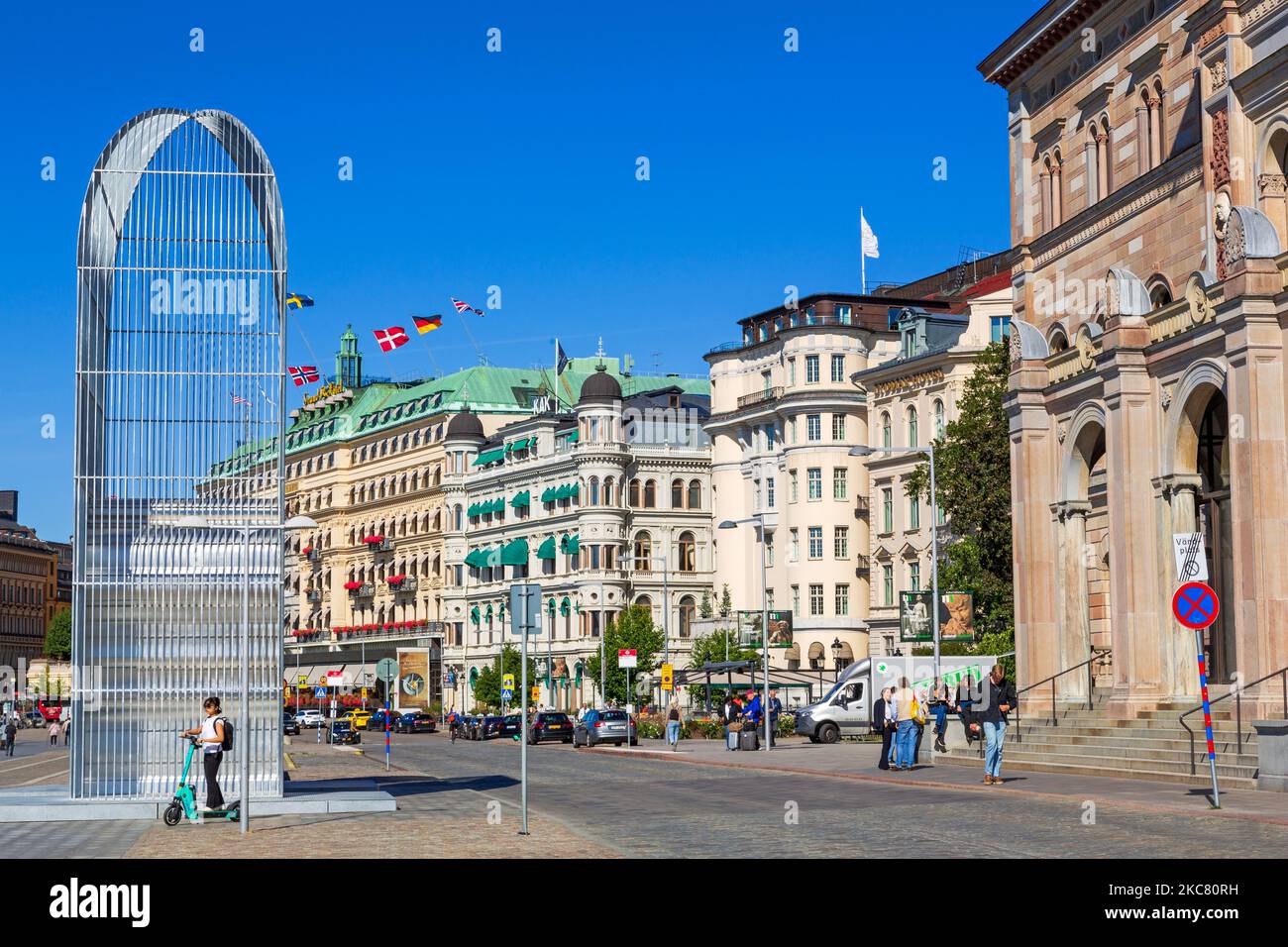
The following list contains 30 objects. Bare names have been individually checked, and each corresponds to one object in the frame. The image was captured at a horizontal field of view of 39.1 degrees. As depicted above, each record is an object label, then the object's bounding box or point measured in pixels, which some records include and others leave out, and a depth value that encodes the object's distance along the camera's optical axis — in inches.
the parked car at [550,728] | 2913.4
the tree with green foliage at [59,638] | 7544.3
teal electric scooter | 924.6
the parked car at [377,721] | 3833.2
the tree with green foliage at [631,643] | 3868.1
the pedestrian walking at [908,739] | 1485.0
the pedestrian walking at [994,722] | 1239.5
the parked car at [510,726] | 3134.8
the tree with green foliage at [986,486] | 2285.9
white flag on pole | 3932.1
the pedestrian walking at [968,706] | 1386.3
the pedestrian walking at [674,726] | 2503.7
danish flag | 4271.7
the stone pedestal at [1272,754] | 1067.9
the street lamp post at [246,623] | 903.7
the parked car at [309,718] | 4010.8
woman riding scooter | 948.0
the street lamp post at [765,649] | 2113.7
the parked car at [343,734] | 2940.5
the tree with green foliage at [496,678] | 4234.7
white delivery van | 2256.4
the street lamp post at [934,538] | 1913.1
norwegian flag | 4496.1
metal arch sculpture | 1016.9
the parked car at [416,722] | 3873.0
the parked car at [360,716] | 3600.4
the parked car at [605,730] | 2628.0
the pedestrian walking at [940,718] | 1648.7
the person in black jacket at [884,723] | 1520.7
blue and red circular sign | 965.8
